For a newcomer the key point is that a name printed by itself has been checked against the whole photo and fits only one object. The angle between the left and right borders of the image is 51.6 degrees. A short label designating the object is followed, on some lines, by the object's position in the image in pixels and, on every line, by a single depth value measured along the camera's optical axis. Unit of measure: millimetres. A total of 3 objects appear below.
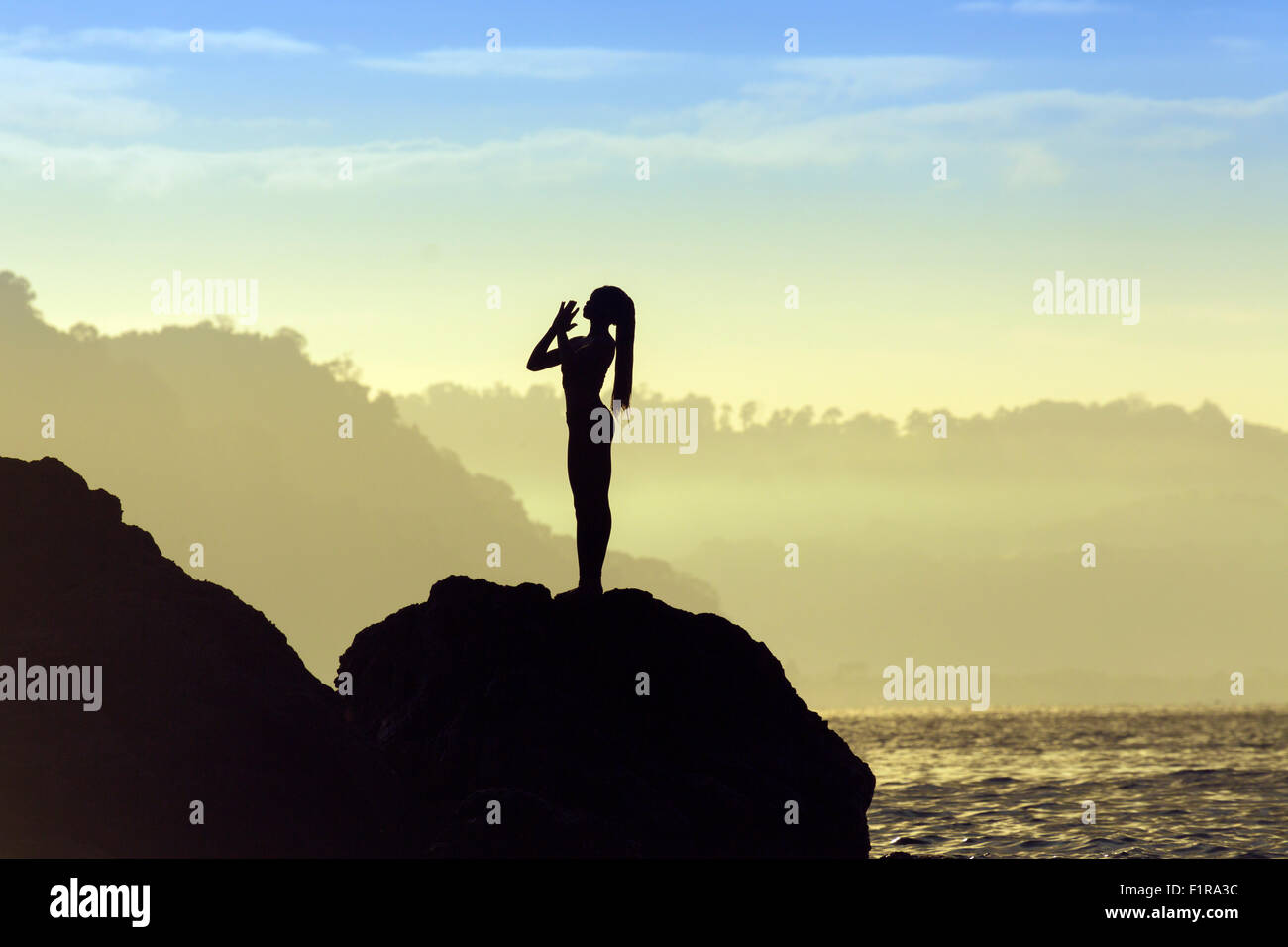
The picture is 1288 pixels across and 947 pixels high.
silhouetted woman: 18047
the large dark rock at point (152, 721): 13836
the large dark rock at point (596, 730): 15789
